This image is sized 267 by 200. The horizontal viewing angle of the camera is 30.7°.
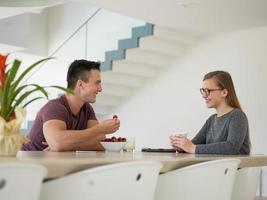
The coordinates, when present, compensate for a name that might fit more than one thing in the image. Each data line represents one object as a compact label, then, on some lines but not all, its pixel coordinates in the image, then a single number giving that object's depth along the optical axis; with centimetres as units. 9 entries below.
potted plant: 178
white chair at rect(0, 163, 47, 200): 118
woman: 277
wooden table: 141
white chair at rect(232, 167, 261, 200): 243
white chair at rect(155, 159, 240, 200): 189
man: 257
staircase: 657
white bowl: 267
